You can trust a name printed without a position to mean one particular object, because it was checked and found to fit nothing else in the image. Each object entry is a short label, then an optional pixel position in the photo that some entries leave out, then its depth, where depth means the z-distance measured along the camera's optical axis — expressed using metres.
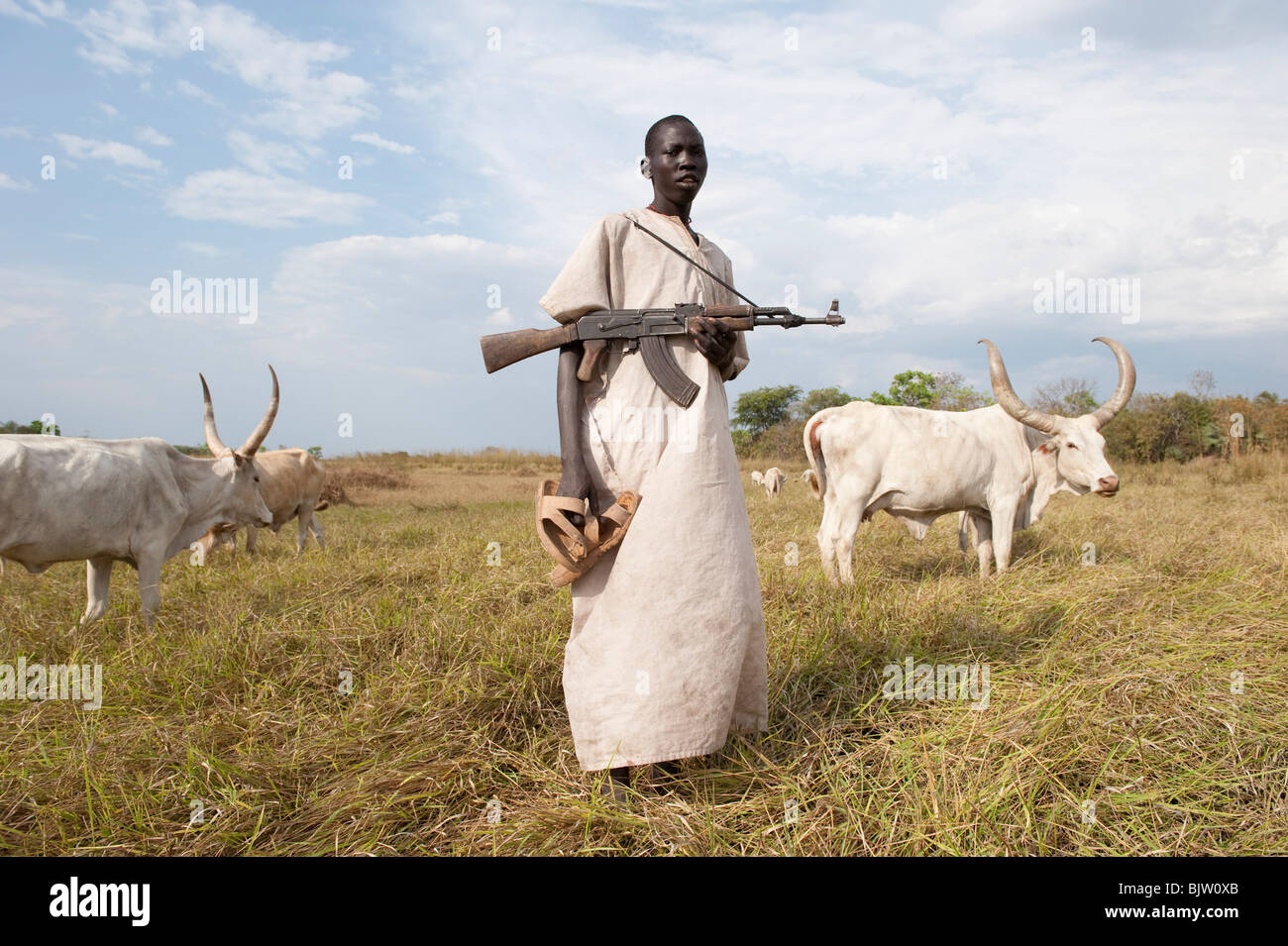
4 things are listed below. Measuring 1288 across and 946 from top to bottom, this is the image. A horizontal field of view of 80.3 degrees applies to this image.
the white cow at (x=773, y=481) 13.29
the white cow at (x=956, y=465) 5.98
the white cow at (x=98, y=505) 4.74
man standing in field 2.48
